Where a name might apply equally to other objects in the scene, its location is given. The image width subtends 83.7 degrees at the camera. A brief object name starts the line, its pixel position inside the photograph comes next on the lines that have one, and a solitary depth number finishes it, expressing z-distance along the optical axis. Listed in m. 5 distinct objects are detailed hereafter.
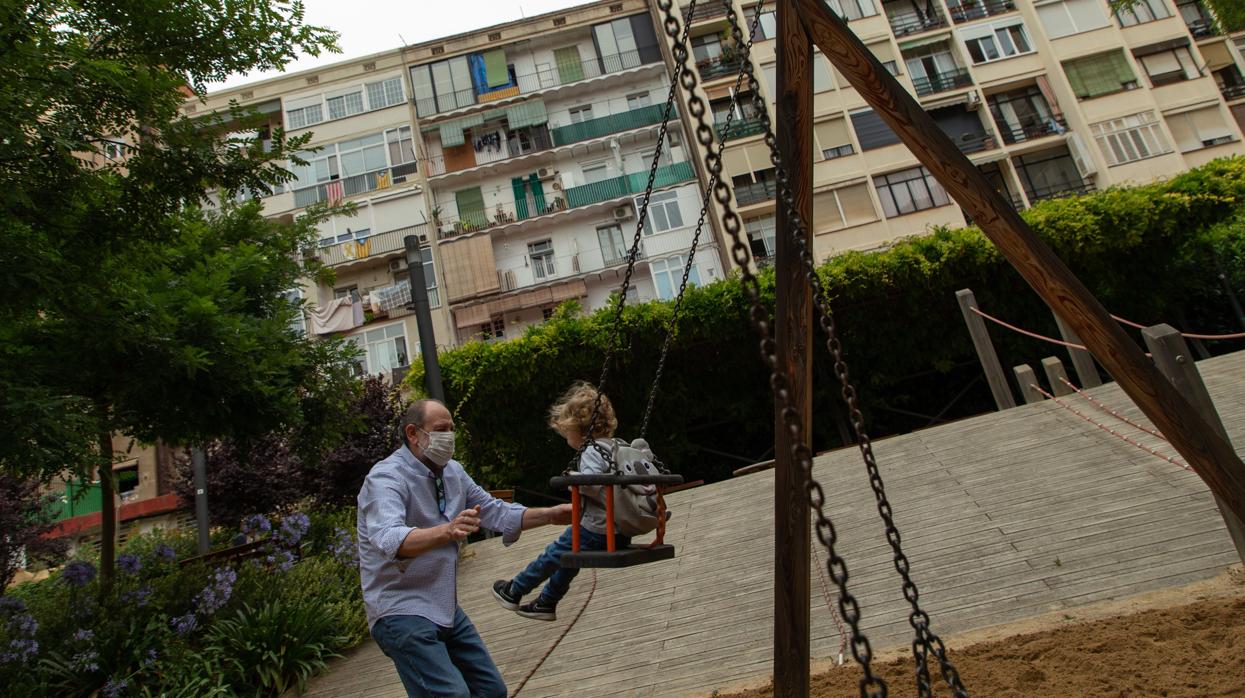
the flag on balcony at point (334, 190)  31.22
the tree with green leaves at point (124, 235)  4.68
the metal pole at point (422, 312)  11.47
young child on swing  4.19
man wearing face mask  2.93
